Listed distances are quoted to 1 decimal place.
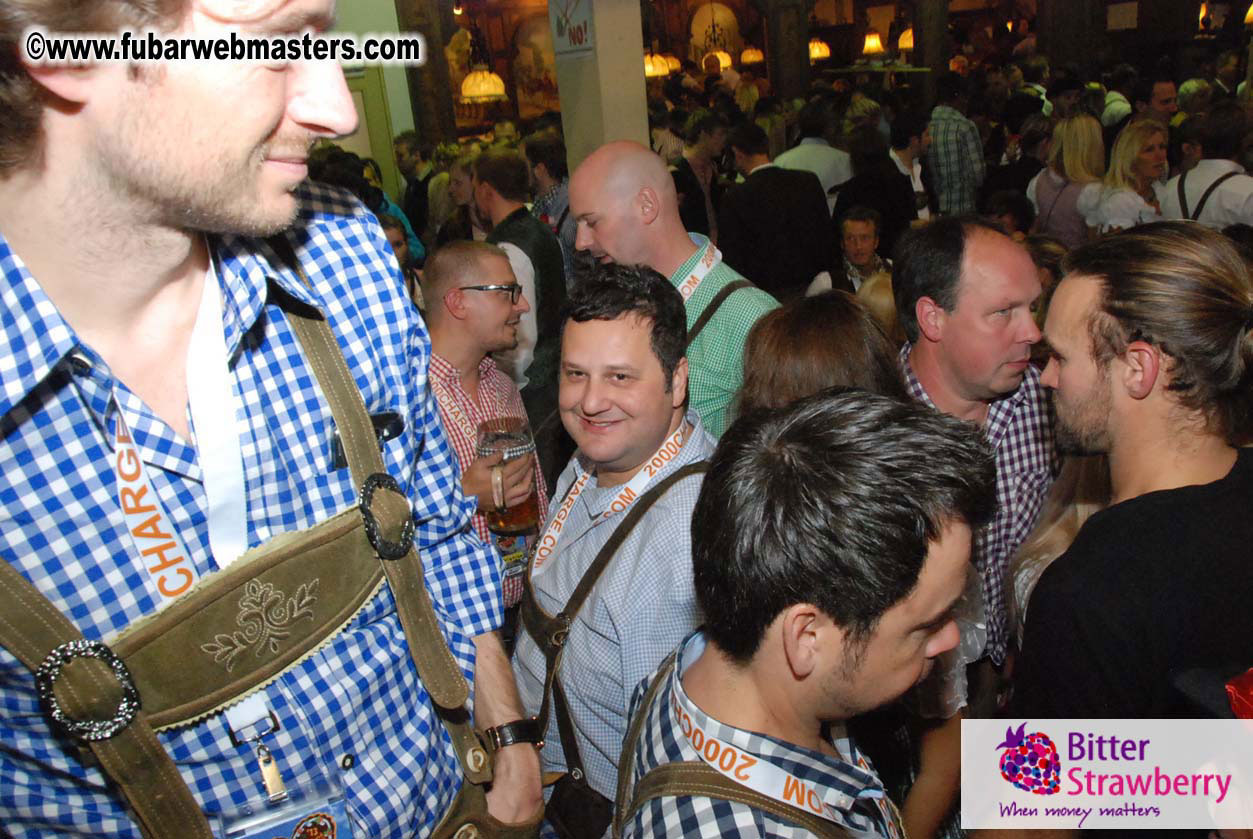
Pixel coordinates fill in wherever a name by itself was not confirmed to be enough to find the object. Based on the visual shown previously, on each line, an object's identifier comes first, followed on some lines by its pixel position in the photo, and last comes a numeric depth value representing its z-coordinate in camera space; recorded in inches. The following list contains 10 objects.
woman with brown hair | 94.8
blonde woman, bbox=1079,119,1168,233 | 228.4
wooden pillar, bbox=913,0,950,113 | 657.6
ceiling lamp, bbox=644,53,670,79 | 742.4
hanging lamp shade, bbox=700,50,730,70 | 810.3
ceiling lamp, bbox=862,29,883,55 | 767.7
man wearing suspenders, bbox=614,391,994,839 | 50.4
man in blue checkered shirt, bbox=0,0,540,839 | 40.5
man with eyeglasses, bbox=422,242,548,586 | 132.0
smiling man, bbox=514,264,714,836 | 80.0
